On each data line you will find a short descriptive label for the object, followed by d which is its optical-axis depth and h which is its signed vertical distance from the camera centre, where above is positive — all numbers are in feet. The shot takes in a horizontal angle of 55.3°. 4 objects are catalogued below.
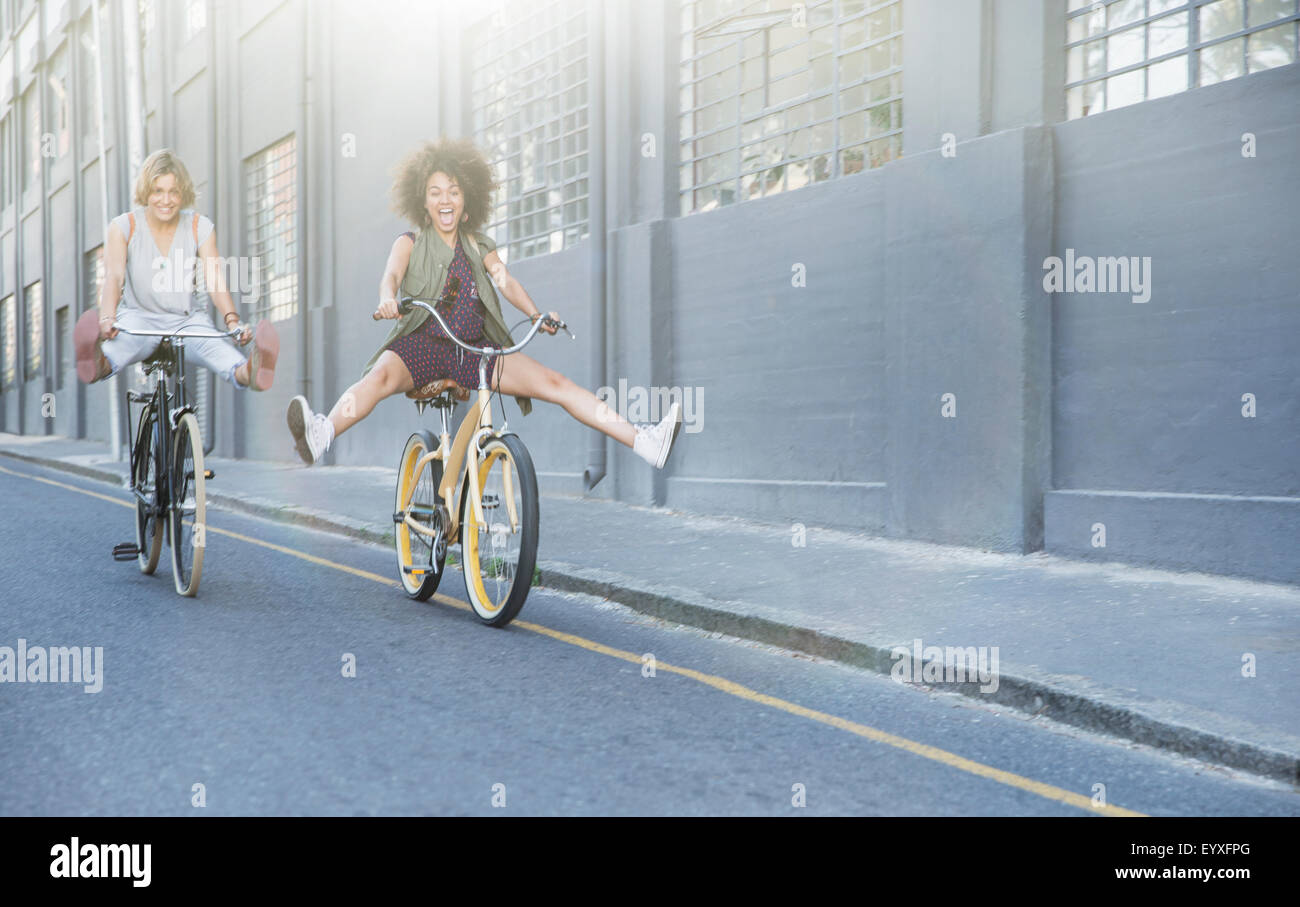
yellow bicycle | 18.89 -1.13
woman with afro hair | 20.74 +2.07
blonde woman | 22.18 +2.83
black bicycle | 21.53 -0.57
